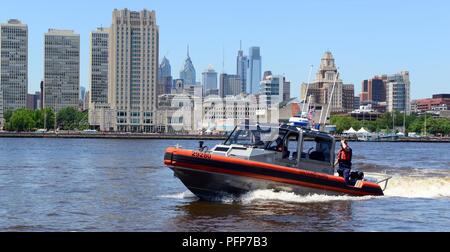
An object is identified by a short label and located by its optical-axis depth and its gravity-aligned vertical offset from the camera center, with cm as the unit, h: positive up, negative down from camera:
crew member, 2625 -142
